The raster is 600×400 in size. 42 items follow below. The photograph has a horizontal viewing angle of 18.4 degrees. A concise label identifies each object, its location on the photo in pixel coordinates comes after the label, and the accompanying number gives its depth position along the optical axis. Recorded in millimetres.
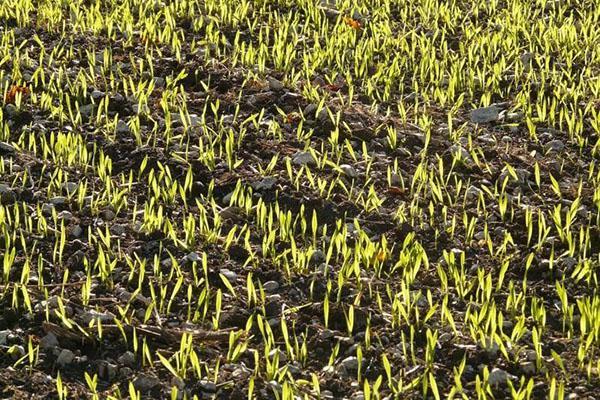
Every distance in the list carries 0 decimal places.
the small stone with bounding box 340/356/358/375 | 4947
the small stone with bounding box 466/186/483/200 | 6465
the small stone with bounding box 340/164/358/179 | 6649
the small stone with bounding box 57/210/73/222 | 6152
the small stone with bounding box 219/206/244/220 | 6209
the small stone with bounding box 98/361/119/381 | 4890
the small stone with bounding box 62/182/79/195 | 6431
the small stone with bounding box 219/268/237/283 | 5628
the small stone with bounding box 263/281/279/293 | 5564
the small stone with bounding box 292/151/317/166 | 6777
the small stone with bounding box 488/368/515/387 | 4822
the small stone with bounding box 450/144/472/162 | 6848
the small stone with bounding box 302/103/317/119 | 7414
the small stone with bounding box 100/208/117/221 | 6182
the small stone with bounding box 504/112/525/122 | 7437
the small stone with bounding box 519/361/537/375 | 4890
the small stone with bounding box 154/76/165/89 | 7851
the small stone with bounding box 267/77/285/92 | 7776
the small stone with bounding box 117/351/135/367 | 4977
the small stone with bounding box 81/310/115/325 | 5237
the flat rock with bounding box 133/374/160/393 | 4818
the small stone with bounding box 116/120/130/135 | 7143
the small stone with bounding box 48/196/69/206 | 6322
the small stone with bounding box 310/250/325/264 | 5794
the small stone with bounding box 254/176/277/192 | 6499
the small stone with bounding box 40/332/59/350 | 5063
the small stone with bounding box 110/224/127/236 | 6032
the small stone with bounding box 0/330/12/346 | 5074
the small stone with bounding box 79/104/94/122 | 7335
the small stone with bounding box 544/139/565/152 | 7019
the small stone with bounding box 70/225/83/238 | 6001
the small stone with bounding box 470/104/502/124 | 7422
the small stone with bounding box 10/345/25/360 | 4992
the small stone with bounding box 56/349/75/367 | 4962
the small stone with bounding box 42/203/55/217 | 6223
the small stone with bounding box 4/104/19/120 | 7294
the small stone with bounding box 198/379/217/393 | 4811
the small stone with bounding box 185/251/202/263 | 5768
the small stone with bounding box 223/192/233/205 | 6378
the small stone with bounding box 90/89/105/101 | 7572
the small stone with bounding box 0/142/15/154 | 6853
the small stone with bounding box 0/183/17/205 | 6307
